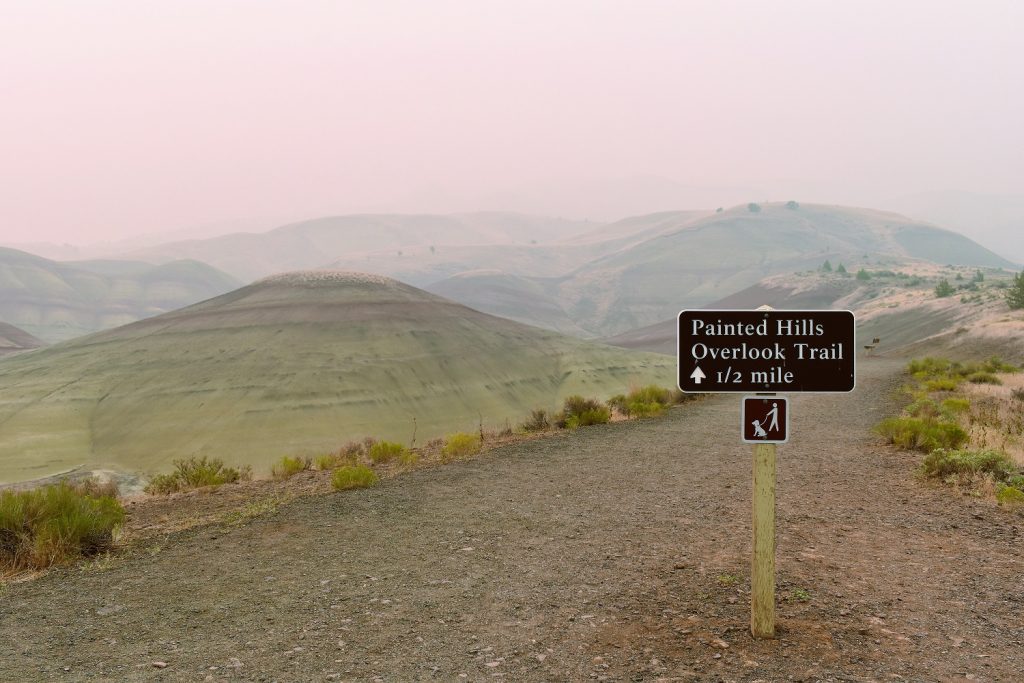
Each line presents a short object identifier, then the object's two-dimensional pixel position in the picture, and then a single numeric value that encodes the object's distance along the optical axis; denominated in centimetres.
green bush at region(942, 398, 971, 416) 1585
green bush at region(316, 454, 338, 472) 1449
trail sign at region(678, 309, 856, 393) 540
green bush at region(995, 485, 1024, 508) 912
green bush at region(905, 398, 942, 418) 1596
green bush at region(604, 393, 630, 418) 2005
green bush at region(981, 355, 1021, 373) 2781
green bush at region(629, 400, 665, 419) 1955
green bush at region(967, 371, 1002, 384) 2314
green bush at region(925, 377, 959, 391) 2142
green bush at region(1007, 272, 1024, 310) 6231
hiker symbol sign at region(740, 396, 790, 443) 543
